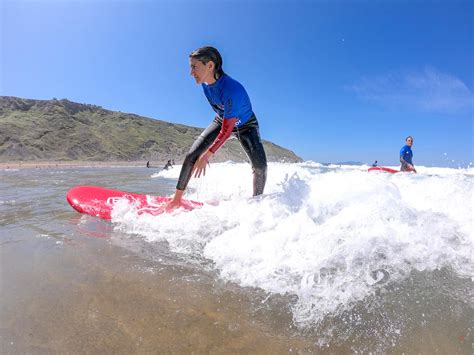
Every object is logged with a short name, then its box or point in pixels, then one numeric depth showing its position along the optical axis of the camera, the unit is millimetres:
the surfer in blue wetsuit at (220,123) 3602
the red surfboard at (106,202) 3834
